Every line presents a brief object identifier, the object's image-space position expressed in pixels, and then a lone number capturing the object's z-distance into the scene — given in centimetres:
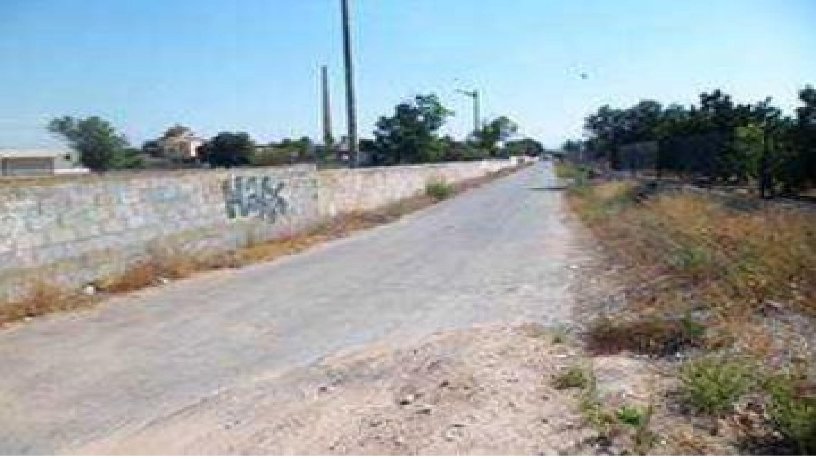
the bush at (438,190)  4081
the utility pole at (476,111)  10250
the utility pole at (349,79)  2945
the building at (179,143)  9928
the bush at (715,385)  596
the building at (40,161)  6665
